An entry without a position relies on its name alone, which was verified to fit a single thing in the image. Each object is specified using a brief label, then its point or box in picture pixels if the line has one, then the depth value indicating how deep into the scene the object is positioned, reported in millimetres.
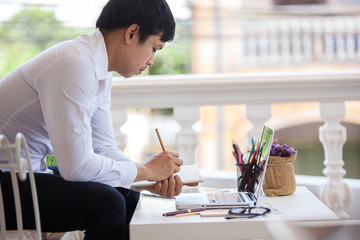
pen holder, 2808
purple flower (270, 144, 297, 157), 2856
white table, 2469
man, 2476
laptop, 2624
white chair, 2222
